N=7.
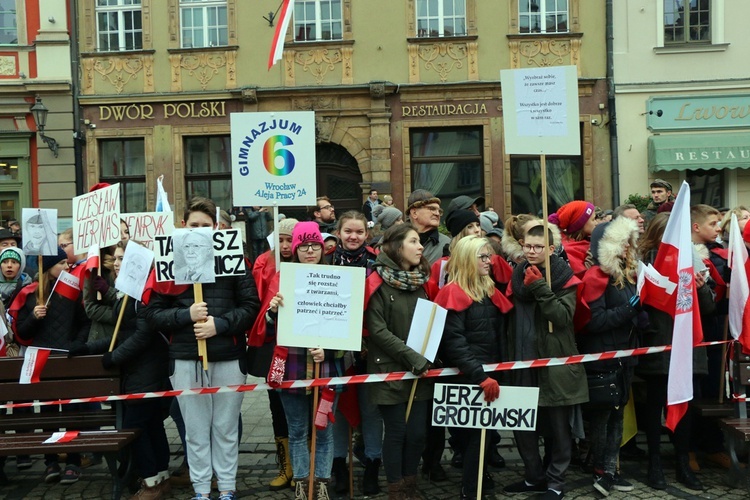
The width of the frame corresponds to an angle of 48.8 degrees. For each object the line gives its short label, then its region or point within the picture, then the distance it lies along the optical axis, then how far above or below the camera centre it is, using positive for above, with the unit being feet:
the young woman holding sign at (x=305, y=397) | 17.70 -3.86
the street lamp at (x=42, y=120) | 56.08 +7.39
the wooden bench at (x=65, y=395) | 18.58 -3.81
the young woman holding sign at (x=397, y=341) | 17.57 -2.72
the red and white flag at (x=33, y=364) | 18.84 -3.11
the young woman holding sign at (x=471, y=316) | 17.62 -2.18
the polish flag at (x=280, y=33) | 34.99 +8.04
